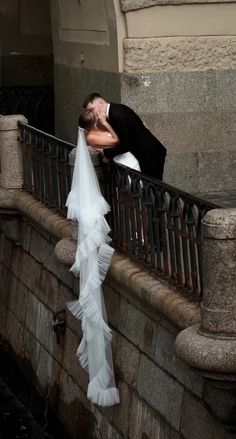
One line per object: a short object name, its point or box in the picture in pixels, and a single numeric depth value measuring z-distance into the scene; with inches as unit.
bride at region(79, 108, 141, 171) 366.0
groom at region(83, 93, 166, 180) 364.5
